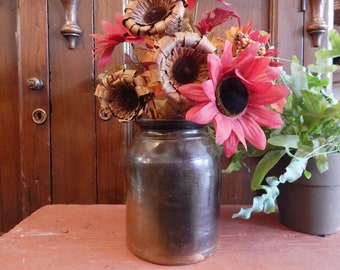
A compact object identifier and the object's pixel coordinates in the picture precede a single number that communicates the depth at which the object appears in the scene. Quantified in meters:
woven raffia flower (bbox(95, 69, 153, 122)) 0.44
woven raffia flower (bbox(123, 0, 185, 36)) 0.42
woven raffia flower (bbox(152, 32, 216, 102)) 0.40
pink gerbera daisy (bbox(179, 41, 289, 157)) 0.37
